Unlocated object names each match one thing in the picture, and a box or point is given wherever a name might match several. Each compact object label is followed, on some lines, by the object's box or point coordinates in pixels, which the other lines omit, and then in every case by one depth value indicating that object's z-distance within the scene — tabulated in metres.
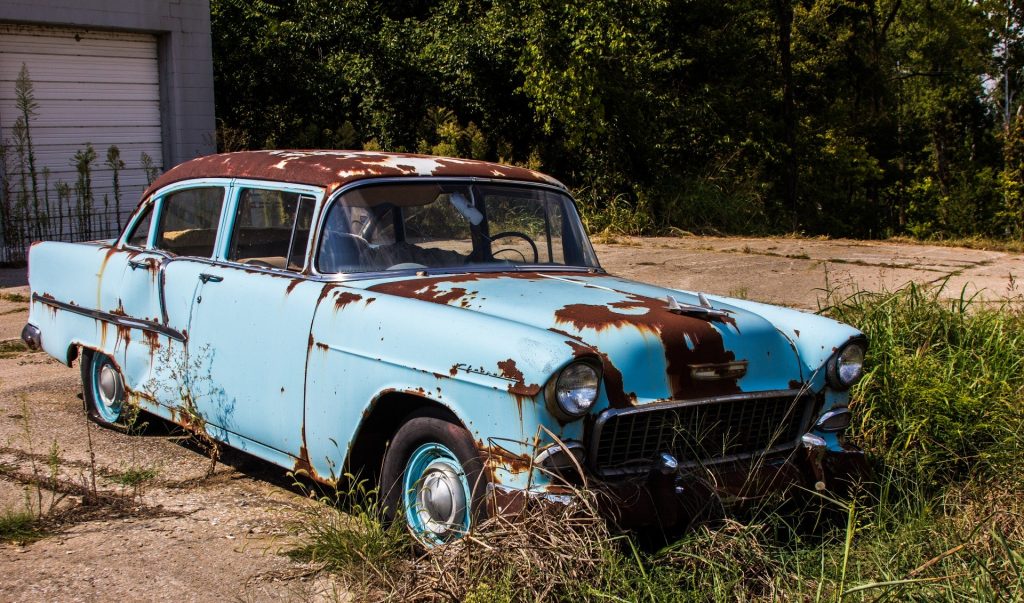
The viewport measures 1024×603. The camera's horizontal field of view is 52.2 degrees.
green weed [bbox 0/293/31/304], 9.38
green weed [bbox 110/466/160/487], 4.68
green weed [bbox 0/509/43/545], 3.96
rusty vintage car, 3.51
